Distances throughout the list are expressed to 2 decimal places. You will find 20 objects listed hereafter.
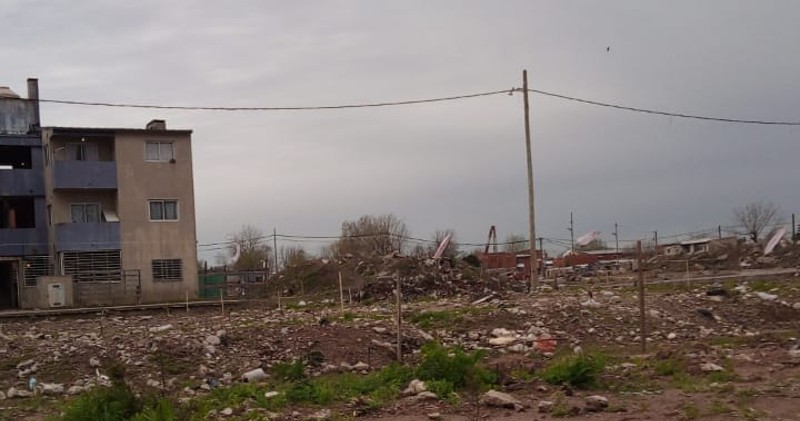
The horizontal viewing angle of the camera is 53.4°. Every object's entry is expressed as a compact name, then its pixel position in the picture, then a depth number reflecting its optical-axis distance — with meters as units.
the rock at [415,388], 10.66
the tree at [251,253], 64.19
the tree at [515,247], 74.35
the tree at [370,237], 60.13
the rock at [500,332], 16.87
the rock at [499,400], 9.70
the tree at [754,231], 52.63
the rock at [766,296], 20.56
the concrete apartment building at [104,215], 37.78
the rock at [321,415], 9.45
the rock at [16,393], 12.23
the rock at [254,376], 12.93
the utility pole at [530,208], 26.88
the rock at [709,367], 11.78
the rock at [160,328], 19.03
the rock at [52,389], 12.44
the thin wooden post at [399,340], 13.82
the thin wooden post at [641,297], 14.24
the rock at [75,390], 12.27
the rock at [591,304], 19.26
